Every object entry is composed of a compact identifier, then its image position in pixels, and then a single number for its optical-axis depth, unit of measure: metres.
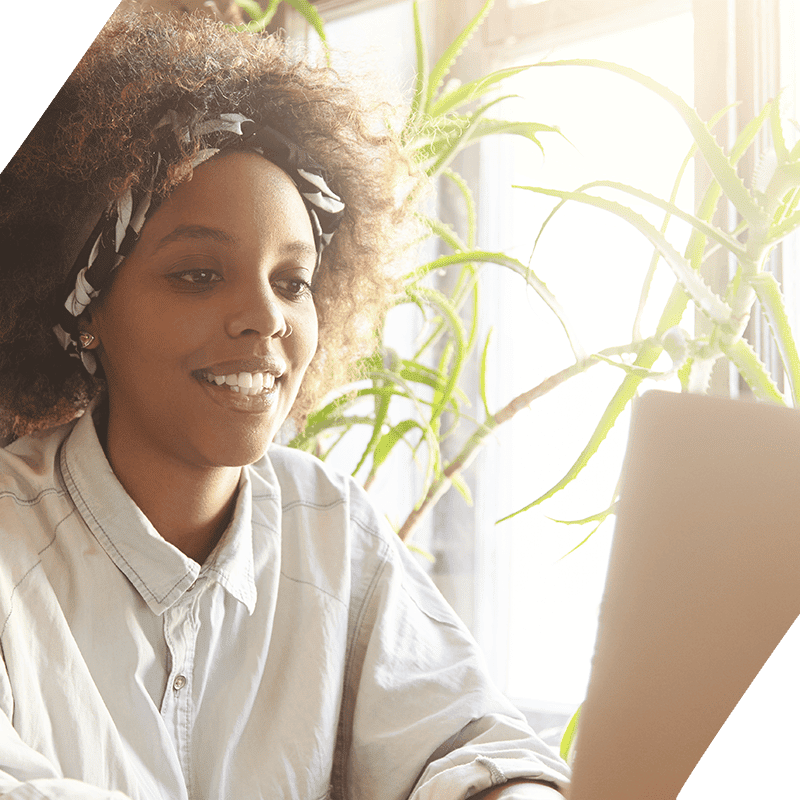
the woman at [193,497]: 0.67
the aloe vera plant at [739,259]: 0.63
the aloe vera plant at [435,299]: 0.92
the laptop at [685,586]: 0.40
